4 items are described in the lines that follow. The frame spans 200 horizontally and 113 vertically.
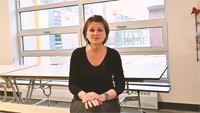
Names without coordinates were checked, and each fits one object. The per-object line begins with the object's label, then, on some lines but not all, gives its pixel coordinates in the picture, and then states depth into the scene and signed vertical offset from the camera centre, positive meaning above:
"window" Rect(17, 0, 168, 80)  3.15 +0.31
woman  1.51 -0.17
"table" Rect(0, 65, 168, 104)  1.72 -0.26
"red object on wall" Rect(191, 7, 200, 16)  2.56 +0.41
